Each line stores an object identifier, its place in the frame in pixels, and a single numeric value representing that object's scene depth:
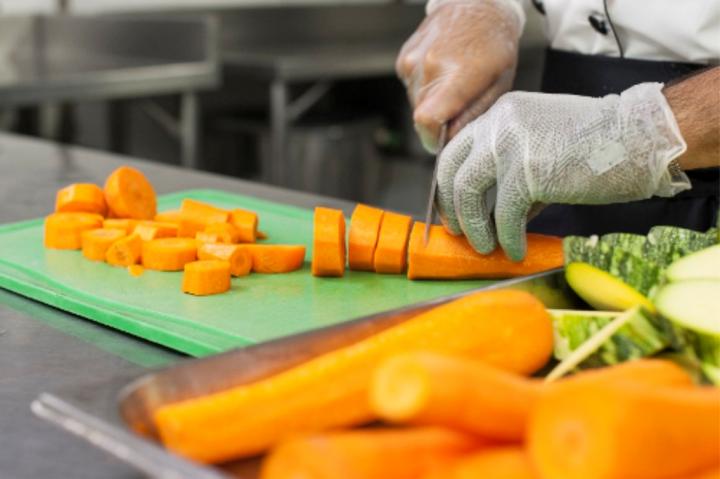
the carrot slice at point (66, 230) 1.19
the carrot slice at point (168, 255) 1.14
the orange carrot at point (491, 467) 0.73
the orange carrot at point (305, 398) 0.83
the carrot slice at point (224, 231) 1.16
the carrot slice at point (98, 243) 1.16
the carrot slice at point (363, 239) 1.15
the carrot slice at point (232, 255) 1.13
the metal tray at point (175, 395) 0.77
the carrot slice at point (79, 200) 1.22
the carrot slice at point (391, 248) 1.14
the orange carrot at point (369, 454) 0.72
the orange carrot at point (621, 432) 0.69
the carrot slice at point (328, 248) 1.13
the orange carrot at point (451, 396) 0.73
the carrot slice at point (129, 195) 1.23
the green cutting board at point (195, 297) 1.03
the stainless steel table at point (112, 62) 2.13
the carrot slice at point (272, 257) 1.15
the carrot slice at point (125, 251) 1.15
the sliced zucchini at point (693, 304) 0.91
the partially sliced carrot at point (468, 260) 1.13
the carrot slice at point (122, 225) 1.19
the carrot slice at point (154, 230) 1.17
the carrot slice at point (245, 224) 1.20
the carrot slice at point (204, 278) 1.09
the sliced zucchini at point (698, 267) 0.95
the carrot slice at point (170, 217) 1.22
